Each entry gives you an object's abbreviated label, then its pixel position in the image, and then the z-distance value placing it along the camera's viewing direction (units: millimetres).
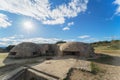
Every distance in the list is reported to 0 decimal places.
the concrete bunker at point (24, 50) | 10270
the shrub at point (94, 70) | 5106
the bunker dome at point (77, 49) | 9868
